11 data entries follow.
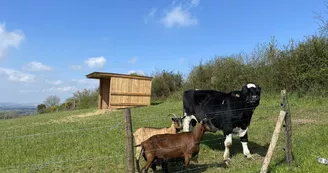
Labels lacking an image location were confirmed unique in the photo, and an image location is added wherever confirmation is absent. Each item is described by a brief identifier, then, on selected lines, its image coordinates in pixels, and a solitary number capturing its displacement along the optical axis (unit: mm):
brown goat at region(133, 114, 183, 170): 7072
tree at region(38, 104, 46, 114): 48719
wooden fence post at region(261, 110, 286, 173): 5496
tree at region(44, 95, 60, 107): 49494
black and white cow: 7203
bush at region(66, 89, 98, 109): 39219
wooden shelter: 24123
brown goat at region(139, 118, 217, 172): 5535
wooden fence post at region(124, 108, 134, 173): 4641
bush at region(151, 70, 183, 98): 34469
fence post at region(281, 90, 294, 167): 6020
